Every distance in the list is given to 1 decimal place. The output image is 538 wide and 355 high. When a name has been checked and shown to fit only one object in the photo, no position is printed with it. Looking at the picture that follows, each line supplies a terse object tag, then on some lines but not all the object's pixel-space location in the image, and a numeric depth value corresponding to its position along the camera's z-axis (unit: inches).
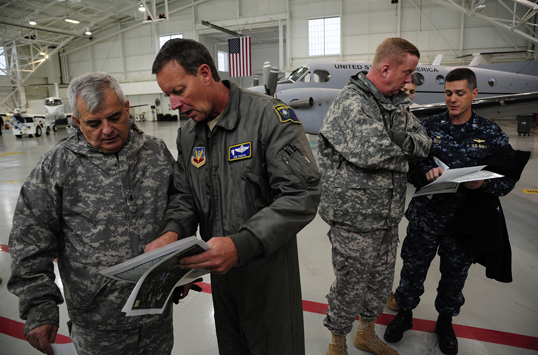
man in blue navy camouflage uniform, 91.4
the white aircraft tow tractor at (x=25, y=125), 661.3
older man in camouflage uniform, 54.4
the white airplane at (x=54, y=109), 829.2
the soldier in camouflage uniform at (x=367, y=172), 79.7
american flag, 625.3
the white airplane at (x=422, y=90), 319.3
